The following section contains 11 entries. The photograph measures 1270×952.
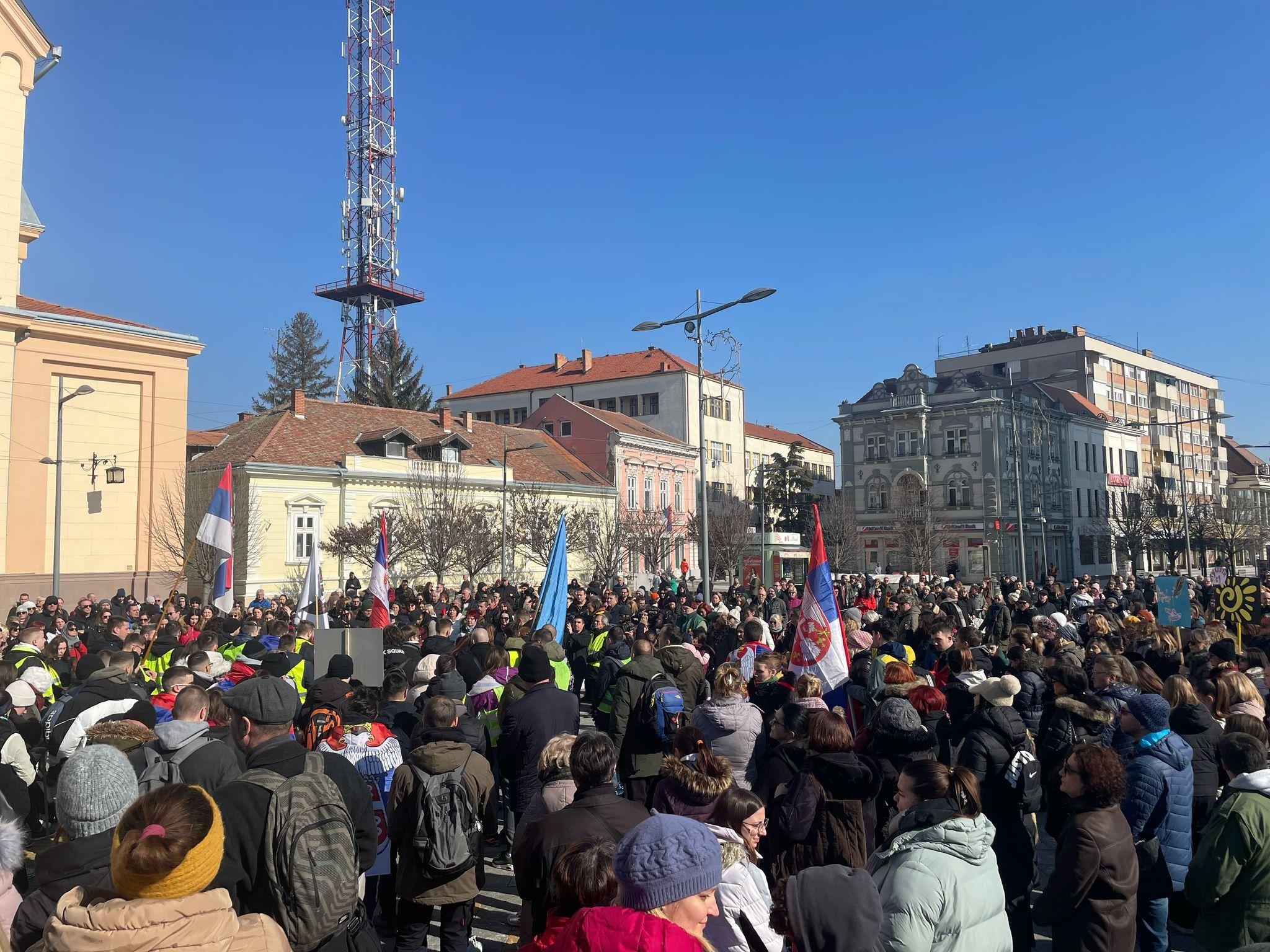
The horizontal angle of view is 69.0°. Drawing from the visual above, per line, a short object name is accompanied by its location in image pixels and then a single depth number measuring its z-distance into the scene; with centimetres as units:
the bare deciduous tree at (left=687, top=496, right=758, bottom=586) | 4713
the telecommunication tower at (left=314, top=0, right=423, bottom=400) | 6084
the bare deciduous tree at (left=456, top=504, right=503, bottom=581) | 3728
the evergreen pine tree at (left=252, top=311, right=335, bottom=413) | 7919
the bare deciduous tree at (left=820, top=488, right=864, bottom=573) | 5522
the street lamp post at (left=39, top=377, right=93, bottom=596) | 2317
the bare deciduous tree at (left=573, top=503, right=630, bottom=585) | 4244
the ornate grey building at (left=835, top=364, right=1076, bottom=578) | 6162
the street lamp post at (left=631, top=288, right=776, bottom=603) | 1702
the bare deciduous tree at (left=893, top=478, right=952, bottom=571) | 5775
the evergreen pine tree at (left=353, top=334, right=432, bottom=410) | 6438
